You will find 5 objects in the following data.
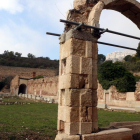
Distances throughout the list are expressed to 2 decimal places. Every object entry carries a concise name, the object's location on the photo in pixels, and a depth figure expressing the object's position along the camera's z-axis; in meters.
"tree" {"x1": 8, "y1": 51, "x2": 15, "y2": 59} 78.09
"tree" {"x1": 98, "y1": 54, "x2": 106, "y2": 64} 83.89
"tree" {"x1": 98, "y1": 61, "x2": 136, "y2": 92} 20.00
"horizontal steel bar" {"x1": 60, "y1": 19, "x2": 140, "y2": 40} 4.00
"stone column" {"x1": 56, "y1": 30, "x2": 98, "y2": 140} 4.00
